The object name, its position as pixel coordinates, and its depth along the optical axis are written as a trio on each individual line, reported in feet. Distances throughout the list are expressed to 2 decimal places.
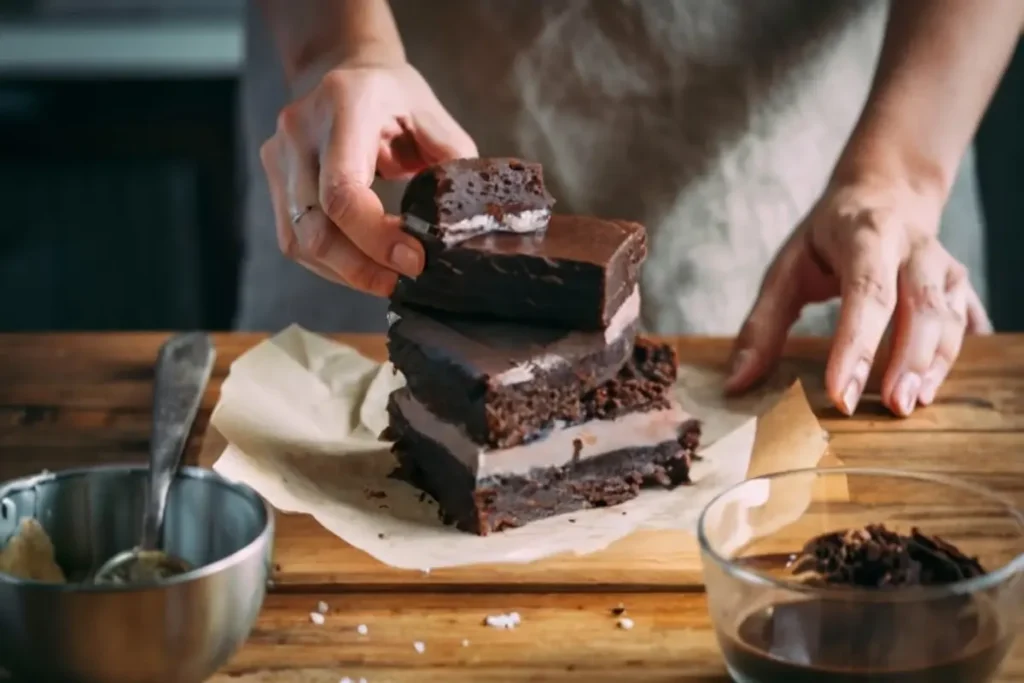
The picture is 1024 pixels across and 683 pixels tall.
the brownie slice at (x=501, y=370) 4.70
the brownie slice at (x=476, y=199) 4.92
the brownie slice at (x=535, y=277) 4.77
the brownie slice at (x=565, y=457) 4.86
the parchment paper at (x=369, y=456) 4.61
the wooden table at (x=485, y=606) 3.63
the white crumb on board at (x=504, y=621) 3.86
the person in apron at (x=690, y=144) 5.60
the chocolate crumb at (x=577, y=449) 5.06
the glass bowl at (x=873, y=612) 3.09
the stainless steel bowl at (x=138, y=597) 3.10
